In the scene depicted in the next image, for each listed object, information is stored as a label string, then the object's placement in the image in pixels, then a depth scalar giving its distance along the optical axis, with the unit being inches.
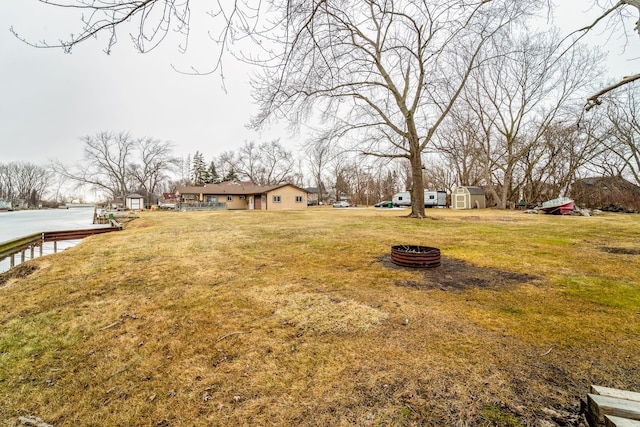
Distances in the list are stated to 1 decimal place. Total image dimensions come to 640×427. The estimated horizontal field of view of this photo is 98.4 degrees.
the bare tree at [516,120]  733.1
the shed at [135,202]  1755.7
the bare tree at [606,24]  163.5
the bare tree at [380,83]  118.0
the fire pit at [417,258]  201.0
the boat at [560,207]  692.1
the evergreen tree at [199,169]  2110.2
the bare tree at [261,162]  1995.6
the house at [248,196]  1336.1
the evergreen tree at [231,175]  2118.6
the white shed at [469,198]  1129.4
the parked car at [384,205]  1449.3
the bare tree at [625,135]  809.5
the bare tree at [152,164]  1925.4
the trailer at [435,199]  1373.0
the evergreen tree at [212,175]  2113.7
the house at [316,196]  1956.2
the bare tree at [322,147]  494.3
